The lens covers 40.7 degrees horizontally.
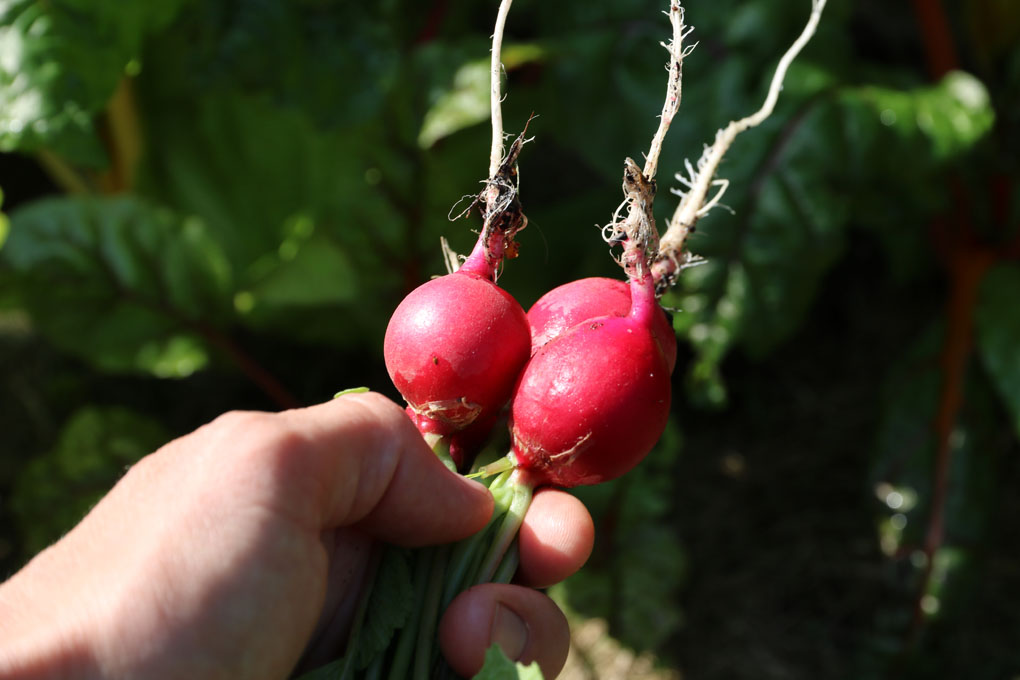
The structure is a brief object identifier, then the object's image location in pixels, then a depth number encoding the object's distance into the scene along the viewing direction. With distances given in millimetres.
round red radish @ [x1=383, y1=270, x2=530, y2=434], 255
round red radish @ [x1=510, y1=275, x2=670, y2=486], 252
